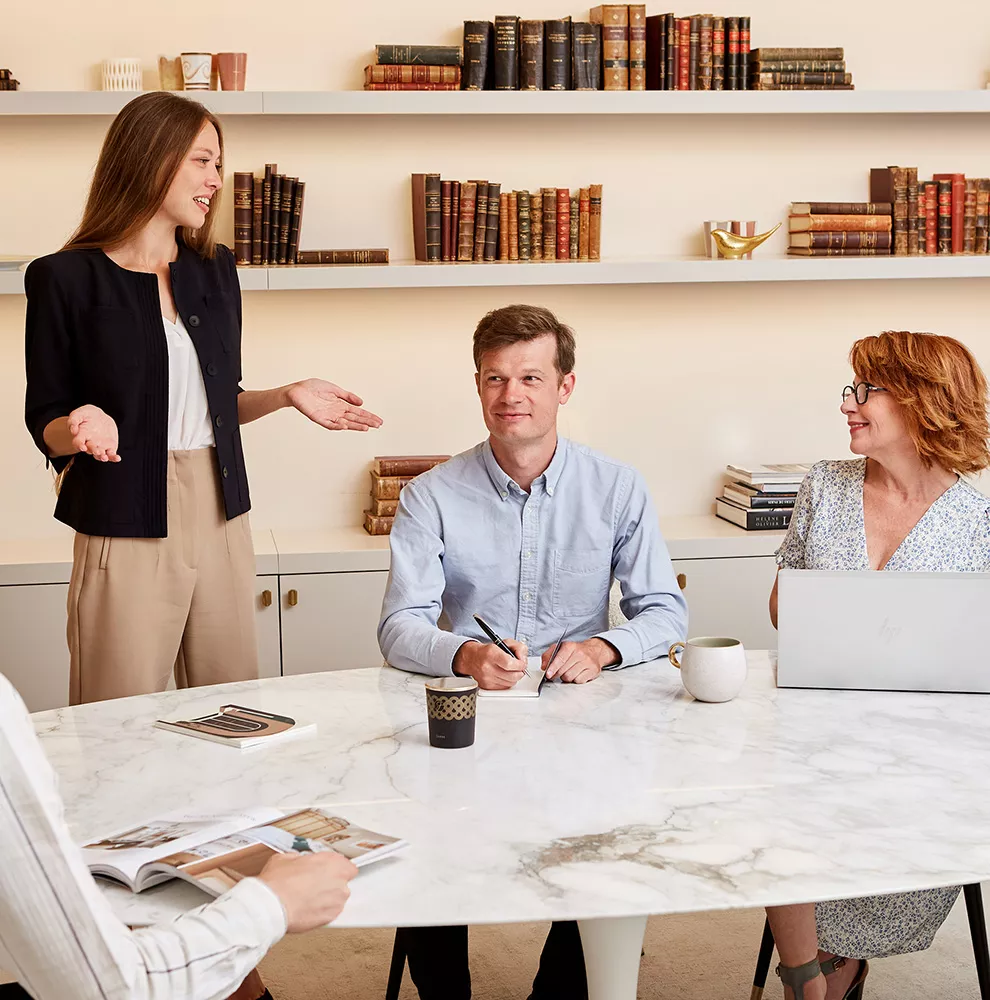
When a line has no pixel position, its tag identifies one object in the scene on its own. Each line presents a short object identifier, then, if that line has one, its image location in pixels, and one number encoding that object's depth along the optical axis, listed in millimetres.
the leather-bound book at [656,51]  3732
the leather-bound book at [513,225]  3783
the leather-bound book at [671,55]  3727
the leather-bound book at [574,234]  3840
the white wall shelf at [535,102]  3531
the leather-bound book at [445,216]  3740
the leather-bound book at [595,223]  3820
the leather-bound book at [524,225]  3785
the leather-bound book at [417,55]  3682
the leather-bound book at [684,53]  3748
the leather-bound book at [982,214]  3963
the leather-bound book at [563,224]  3807
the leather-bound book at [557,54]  3693
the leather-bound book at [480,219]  3758
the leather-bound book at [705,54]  3768
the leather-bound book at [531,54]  3697
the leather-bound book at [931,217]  3957
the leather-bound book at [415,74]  3678
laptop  1992
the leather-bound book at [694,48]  3756
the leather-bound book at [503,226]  3785
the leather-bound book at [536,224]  3797
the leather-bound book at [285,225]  3689
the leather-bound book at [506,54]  3686
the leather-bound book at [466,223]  3750
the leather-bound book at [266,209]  3666
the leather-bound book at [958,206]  3967
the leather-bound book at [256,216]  3672
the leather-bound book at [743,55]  3793
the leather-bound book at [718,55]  3783
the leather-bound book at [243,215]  3660
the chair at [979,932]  2119
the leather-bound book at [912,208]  3943
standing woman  2506
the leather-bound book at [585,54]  3721
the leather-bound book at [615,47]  3734
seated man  2402
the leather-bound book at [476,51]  3691
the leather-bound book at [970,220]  3963
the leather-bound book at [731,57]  3795
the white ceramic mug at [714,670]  1997
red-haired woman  2449
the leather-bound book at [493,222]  3760
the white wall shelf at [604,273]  3619
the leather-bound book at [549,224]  3799
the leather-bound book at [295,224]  3693
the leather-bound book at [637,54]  3744
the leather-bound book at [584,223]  3834
